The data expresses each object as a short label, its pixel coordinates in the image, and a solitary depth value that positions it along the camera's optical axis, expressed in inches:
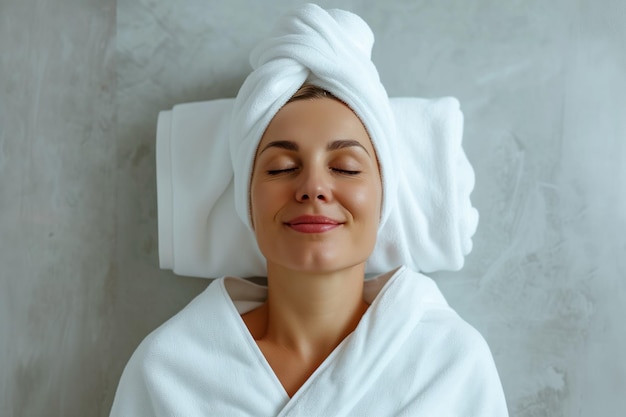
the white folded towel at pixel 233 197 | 56.7
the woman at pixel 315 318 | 49.4
